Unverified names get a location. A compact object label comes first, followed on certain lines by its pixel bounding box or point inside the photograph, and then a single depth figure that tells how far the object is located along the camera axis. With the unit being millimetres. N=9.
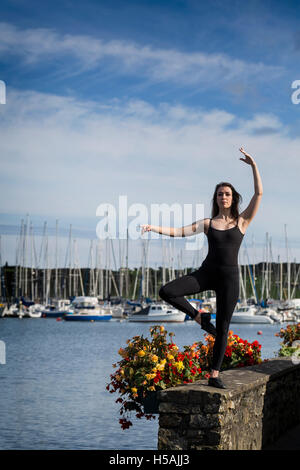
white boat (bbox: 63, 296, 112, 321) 84688
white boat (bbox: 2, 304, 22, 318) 92750
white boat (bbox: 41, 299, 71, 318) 91000
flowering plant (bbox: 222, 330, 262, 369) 8789
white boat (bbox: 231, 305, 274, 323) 80438
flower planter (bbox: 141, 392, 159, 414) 6684
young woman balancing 6297
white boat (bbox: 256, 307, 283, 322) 82188
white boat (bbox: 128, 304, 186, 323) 81250
